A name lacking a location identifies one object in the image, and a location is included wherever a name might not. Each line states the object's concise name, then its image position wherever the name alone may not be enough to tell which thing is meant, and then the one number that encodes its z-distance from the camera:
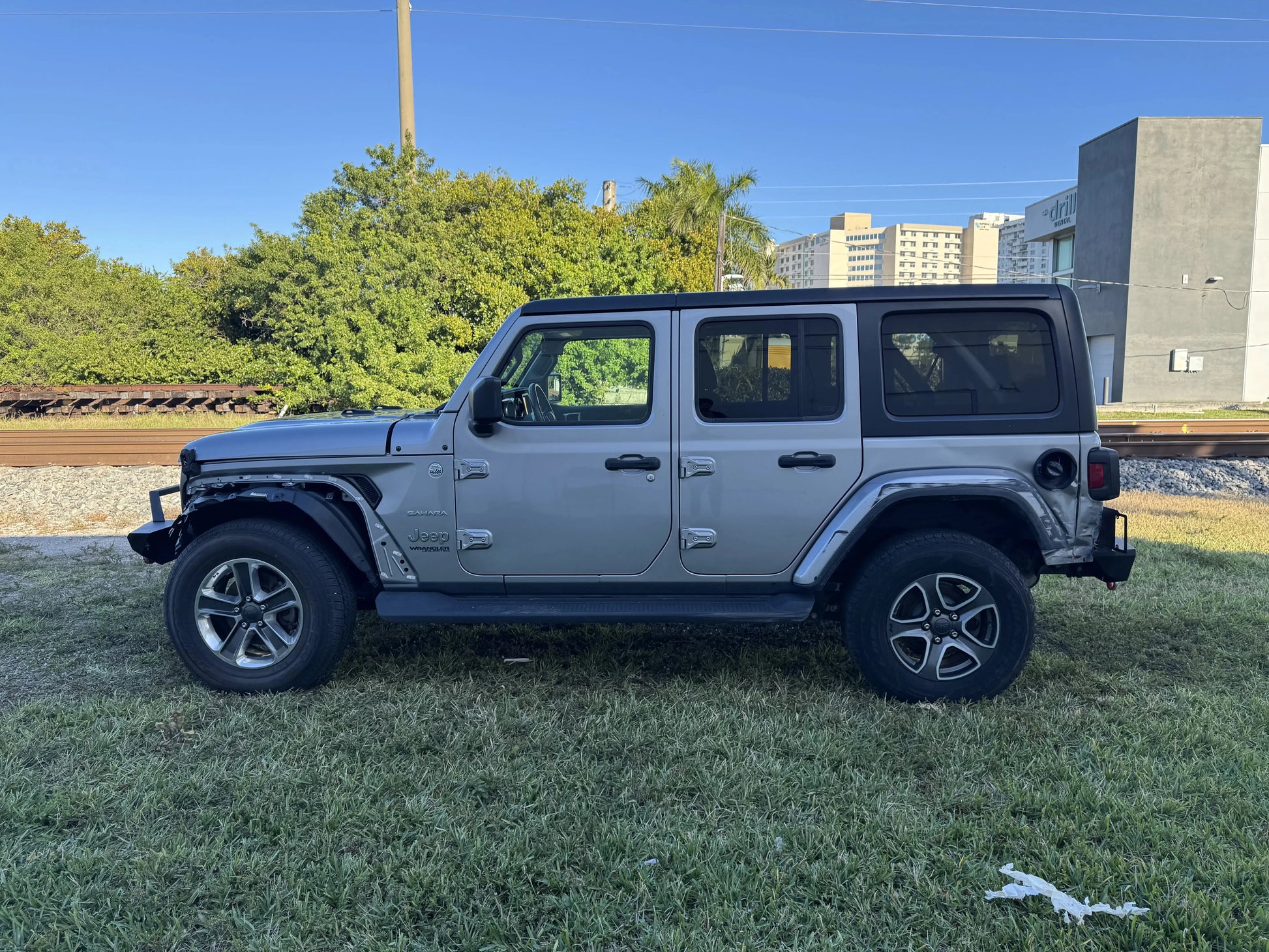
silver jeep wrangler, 4.11
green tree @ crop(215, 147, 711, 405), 22.33
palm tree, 36.03
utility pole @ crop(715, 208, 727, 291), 32.28
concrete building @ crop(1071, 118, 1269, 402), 33.88
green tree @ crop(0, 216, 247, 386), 24.34
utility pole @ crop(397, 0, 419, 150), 26.78
